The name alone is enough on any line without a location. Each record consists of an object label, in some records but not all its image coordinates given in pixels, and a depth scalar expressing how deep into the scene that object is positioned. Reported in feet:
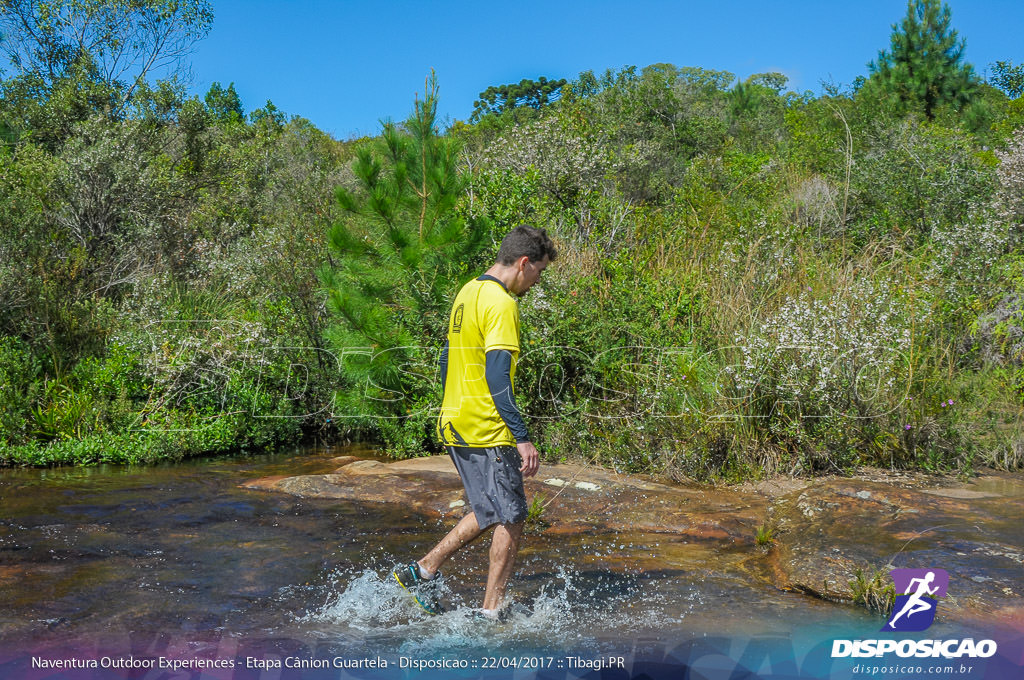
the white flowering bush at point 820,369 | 24.07
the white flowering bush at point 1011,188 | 35.70
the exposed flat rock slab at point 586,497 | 20.75
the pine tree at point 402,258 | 28.14
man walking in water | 13.62
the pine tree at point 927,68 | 76.64
